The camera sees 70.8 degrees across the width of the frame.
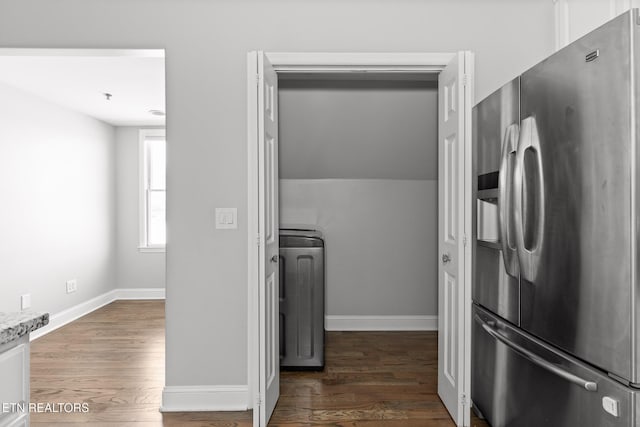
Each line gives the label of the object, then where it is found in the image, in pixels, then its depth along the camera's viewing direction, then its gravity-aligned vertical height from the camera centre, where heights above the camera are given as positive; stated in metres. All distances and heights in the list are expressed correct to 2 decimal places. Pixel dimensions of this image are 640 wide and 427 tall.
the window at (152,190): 5.74 +0.28
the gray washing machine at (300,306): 3.25 -0.68
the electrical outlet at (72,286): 4.75 -0.79
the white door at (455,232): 2.31 -0.10
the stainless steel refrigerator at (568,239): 1.30 -0.09
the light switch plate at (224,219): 2.61 -0.04
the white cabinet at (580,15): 1.93 +0.97
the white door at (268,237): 2.27 -0.14
